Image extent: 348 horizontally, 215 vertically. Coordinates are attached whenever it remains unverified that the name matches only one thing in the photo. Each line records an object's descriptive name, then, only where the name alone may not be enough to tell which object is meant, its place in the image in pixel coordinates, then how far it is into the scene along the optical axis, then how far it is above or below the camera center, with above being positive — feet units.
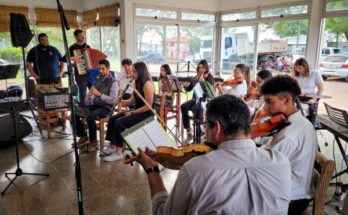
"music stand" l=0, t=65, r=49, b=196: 8.95 -0.92
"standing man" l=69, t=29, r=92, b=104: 14.65 -0.98
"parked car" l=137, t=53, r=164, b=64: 21.31 -0.32
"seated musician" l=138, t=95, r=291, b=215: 2.93 -1.33
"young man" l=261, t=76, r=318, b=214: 4.62 -1.39
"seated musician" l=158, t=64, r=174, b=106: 13.57 -1.61
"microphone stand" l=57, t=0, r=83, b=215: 5.32 -0.72
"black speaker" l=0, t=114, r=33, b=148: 11.76 -3.44
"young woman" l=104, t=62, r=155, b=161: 10.09 -2.07
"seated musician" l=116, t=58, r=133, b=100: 13.93 -1.32
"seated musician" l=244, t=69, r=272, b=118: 10.38 -1.67
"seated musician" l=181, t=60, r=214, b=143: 13.75 -1.59
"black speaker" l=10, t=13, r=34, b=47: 10.53 +0.87
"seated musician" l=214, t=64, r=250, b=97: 12.31 -1.36
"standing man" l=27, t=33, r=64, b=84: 15.37 -0.53
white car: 17.57 -0.65
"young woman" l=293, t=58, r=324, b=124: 12.41 -1.00
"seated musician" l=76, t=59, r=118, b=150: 11.39 -1.93
